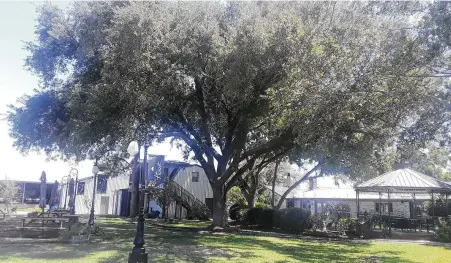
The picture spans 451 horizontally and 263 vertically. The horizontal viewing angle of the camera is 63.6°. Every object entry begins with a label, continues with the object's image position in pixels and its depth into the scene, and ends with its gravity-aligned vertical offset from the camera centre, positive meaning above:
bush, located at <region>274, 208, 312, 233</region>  26.05 -1.95
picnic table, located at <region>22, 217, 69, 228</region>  15.93 -1.56
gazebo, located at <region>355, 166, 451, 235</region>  23.12 +0.83
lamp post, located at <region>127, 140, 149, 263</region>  10.08 -1.49
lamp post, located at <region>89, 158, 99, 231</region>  20.27 -1.51
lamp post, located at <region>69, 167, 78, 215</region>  24.56 +0.93
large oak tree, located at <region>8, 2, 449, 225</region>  14.34 +5.33
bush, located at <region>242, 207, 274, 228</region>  28.81 -2.03
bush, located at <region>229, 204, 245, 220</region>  35.21 -1.90
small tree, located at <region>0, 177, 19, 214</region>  43.91 -0.55
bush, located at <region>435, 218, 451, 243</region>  21.02 -1.99
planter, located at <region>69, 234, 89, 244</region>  15.51 -2.24
